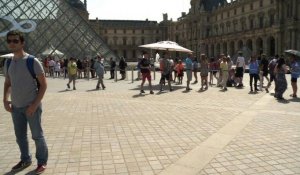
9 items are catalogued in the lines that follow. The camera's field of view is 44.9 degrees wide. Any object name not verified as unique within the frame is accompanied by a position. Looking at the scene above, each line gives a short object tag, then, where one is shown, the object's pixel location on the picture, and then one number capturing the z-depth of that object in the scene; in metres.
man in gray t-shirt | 4.29
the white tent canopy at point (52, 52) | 28.63
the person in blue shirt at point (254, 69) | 13.81
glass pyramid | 29.38
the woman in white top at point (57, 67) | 25.95
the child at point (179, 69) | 18.41
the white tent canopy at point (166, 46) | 17.67
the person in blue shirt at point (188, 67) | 14.82
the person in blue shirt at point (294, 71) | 12.19
